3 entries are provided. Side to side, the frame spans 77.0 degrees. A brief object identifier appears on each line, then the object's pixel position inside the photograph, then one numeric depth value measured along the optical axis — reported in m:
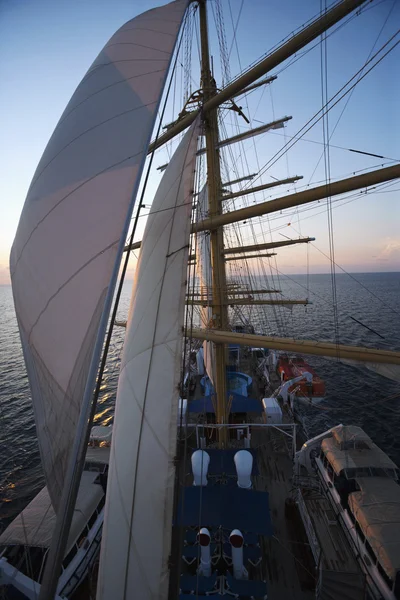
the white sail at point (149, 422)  3.35
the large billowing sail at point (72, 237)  2.75
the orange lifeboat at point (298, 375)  18.31
